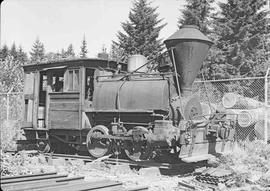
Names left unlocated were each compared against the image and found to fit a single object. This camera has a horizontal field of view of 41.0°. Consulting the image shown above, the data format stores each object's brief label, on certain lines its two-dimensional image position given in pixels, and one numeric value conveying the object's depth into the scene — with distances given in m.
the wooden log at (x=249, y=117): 11.18
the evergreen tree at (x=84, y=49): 68.31
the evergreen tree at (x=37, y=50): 67.78
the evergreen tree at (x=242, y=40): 19.33
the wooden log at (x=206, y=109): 10.20
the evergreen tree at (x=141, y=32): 25.28
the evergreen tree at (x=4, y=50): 51.78
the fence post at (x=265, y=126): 10.30
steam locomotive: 8.63
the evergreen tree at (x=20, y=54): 61.72
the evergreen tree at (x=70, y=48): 89.12
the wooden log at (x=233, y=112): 11.40
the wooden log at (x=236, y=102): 11.94
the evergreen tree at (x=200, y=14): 21.36
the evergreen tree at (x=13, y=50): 64.57
